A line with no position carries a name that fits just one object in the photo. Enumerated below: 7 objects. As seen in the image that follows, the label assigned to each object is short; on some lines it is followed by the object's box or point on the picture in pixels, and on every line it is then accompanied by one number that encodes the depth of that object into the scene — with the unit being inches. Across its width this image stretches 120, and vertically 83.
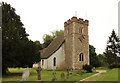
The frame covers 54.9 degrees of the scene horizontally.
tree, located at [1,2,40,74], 576.4
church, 1036.5
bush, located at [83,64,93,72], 880.0
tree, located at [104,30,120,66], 1388.3
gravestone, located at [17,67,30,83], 401.1
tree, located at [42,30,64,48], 2004.7
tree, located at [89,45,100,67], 1494.8
